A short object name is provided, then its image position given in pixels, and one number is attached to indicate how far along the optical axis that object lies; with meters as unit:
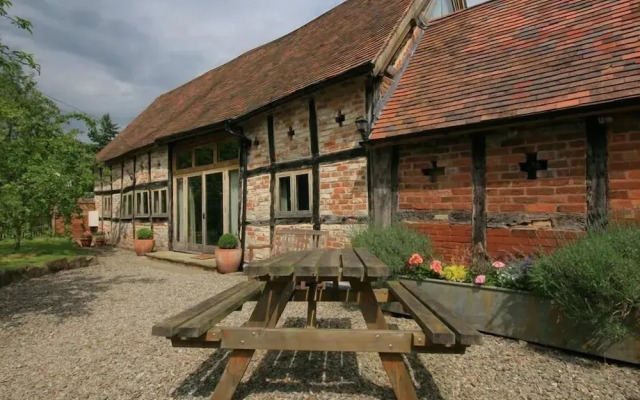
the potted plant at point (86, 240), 14.07
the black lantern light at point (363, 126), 5.77
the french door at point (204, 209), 9.02
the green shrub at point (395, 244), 4.49
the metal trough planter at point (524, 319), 3.03
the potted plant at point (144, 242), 10.87
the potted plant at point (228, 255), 7.73
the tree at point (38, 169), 5.06
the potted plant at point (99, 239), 14.48
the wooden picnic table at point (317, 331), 1.99
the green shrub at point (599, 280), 2.85
